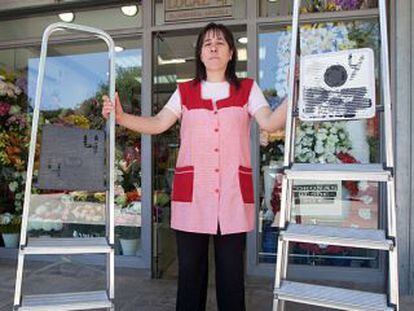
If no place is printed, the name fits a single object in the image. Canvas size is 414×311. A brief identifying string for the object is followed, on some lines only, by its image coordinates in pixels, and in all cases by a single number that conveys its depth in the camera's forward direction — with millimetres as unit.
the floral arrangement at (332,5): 4070
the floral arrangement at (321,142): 4215
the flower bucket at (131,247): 4586
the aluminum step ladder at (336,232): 1979
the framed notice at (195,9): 4289
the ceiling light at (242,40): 4312
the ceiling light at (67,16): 4812
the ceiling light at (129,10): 4547
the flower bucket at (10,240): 4984
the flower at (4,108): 5019
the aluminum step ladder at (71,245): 2266
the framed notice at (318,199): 4215
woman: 2443
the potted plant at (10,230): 4988
